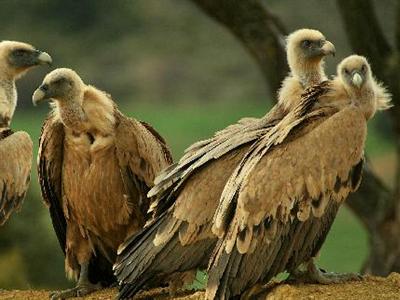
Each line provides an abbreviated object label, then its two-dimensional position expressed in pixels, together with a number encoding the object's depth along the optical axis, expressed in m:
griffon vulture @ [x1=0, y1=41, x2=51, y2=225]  19.23
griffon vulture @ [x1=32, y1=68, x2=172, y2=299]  18.22
